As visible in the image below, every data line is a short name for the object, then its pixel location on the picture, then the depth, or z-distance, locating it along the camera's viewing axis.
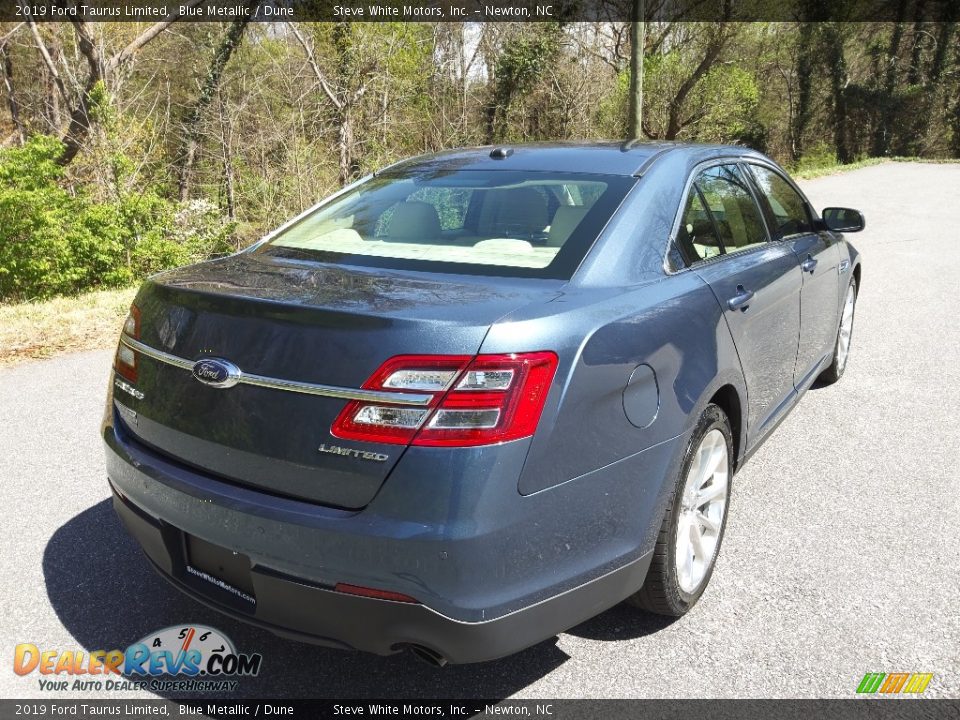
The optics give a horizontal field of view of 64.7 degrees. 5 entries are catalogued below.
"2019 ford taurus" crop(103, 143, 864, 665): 1.84
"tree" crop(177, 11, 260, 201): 20.58
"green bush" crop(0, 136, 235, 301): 8.75
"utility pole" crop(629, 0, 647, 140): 15.90
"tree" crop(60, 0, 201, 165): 13.94
